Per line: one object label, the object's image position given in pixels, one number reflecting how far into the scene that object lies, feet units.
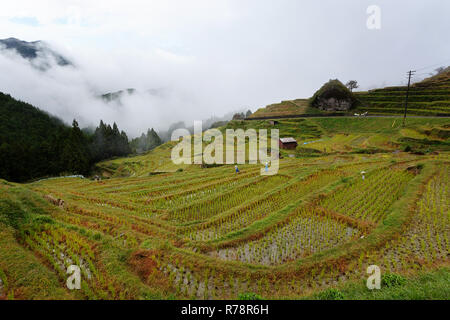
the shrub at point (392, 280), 20.94
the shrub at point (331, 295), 18.99
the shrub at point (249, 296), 18.84
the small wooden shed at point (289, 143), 136.56
